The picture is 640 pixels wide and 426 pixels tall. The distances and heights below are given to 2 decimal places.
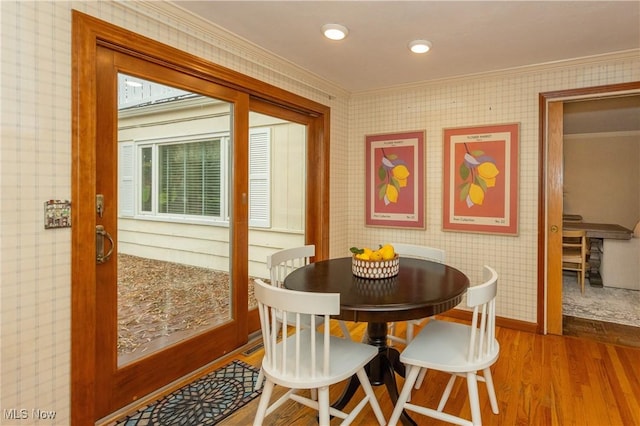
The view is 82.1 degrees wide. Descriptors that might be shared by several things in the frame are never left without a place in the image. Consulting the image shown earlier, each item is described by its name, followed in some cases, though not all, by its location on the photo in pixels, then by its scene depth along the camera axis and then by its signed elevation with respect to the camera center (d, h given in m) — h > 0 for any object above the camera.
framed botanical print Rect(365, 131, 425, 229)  3.78 +0.33
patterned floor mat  2.03 -1.14
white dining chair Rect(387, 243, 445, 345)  2.82 -0.34
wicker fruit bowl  2.12 -0.33
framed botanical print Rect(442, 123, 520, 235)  3.32 +0.30
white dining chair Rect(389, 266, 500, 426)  1.73 -0.72
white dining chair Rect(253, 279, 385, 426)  1.57 -0.72
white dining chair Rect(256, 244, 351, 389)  2.34 -0.36
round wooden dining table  1.70 -0.42
